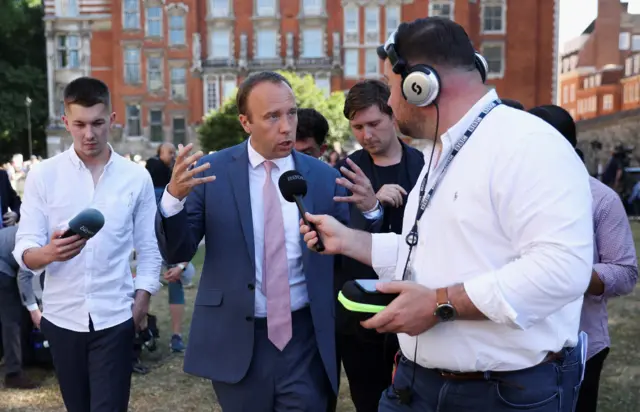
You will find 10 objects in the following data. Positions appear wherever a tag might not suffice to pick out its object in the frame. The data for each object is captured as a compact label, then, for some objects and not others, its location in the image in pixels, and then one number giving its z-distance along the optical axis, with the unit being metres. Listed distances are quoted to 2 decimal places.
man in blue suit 3.12
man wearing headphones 1.87
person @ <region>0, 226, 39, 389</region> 6.14
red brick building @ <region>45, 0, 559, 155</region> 44.22
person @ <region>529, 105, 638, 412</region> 3.38
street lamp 42.18
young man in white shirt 3.57
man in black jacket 3.97
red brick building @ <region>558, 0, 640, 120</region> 53.34
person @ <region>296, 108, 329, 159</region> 4.50
